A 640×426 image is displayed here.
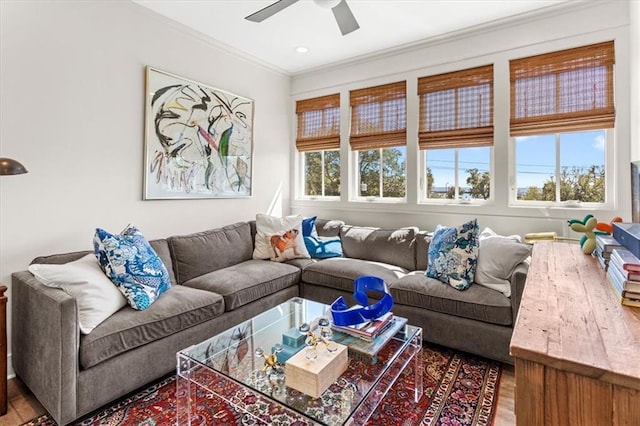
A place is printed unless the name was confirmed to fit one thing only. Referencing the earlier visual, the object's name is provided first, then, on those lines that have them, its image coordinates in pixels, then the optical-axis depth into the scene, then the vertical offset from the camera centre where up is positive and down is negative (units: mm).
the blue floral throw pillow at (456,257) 2520 -324
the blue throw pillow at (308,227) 3658 -142
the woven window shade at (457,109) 3197 +1023
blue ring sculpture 1820 -517
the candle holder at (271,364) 1579 -717
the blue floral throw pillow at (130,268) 2080 -338
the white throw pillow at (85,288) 1826 -413
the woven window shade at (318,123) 4156 +1131
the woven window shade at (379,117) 3678 +1086
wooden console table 670 -305
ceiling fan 2145 +1321
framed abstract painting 2951 +708
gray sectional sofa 1731 -619
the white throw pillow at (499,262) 2438 -345
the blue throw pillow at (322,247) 3506 -342
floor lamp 1823 -647
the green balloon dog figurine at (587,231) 1797 -94
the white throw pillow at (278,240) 3377 -260
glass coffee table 1393 -753
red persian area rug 1769 -1067
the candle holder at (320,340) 1559 -602
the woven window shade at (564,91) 2699 +1022
